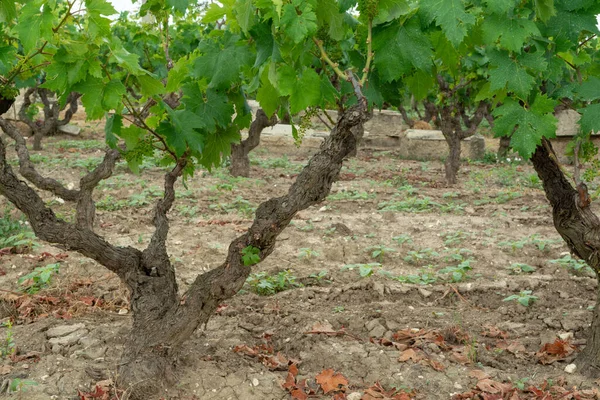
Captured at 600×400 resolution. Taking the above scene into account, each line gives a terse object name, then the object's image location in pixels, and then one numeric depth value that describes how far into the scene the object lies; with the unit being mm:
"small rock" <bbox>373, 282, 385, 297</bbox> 4590
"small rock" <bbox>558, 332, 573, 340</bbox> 3672
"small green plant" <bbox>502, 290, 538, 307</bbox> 4236
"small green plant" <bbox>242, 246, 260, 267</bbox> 2967
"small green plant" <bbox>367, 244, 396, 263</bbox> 5658
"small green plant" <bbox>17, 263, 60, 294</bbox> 4594
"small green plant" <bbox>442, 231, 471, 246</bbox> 6184
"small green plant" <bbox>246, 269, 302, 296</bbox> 4695
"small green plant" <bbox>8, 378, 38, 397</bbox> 2961
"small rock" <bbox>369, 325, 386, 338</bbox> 3779
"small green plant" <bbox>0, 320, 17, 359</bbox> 3470
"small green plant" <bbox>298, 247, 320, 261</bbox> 5660
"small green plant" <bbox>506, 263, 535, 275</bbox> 5214
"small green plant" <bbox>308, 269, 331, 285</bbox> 5016
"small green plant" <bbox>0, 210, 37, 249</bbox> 5637
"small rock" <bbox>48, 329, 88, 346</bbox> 3549
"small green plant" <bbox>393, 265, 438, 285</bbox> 4906
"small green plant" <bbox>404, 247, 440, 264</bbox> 5613
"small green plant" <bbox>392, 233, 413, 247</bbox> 6207
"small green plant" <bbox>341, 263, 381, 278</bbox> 4893
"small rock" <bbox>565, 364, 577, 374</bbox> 3293
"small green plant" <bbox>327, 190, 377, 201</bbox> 8453
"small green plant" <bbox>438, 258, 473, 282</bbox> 4922
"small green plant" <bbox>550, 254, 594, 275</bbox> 5035
